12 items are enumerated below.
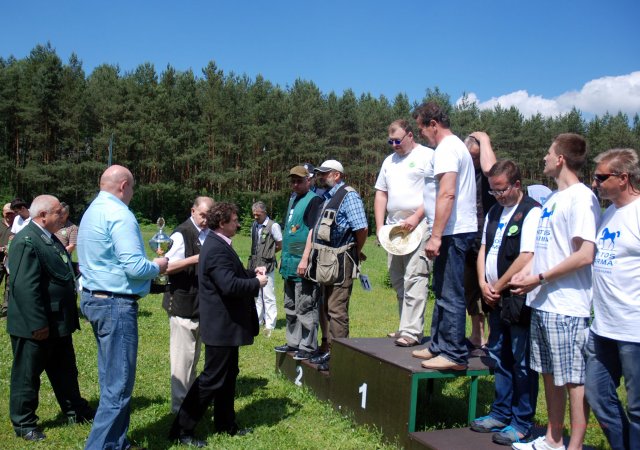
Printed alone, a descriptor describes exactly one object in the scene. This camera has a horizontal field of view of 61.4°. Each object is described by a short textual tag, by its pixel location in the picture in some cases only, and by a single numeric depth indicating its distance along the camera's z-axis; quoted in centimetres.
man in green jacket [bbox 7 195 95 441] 455
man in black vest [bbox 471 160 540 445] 375
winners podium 407
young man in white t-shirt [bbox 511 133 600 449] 325
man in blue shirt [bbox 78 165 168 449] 383
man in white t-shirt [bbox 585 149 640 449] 296
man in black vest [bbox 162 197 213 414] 496
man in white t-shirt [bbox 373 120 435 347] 483
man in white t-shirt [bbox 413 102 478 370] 392
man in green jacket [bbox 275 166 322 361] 592
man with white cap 548
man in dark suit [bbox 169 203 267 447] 439
